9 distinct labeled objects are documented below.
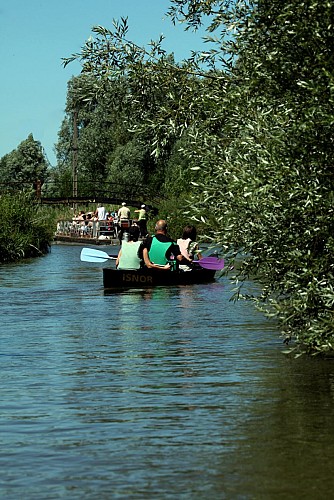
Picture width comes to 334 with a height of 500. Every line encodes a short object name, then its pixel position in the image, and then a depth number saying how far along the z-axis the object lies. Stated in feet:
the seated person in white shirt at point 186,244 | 87.66
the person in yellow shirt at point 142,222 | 172.45
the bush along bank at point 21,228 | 138.41
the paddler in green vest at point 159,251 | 86.74
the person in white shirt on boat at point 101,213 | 221.70
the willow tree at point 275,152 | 39.86
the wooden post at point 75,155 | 292.49
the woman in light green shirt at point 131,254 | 88.38
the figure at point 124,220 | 177.88
